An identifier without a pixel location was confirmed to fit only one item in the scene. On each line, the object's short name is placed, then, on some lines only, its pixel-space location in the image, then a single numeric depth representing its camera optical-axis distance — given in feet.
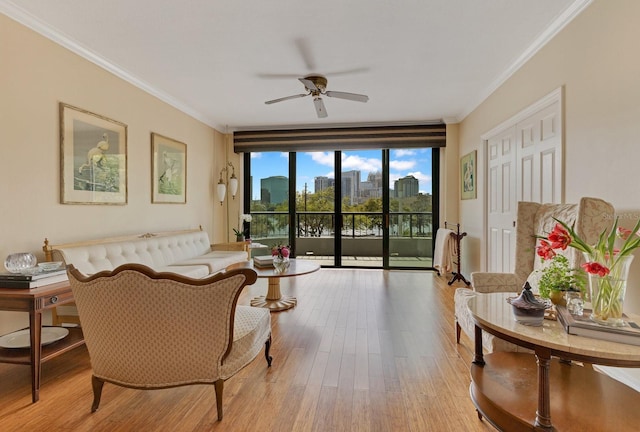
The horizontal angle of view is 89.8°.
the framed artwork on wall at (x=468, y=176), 14.99
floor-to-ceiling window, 18.54
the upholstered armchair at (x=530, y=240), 6.28
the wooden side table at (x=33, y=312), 6.08
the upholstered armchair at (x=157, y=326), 5.09
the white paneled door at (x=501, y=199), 11.46
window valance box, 17.48
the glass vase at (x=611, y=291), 4.30
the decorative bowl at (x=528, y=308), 4.63
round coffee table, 11.07
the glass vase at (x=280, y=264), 11.25
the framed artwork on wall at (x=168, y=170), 13.32
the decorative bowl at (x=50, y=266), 7.24
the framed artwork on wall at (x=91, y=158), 9.25
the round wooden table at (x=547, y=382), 3.93
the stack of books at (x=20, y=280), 6.44
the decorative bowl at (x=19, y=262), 6.92
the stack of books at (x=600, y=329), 3.93
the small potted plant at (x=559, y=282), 4.99
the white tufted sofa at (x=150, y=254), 8.74
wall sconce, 18.03
